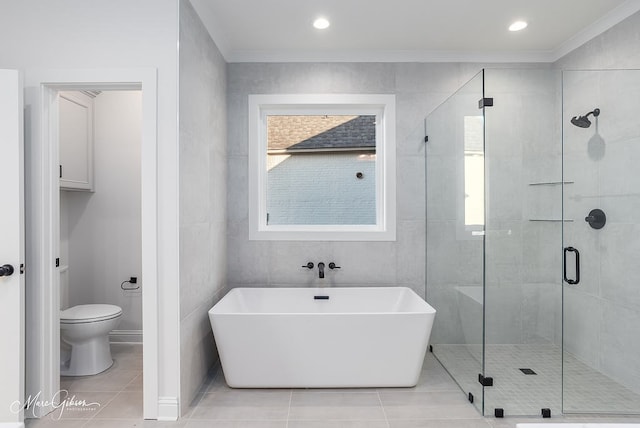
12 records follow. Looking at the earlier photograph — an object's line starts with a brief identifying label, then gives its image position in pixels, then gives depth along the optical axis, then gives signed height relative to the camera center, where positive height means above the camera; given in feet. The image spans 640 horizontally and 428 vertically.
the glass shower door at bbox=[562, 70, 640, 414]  7.47 -0.34
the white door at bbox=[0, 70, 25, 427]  6.72 -0.51
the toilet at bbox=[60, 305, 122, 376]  9.14 -3.12
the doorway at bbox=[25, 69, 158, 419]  7.16 -0.10
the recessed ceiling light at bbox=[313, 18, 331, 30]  9.06 +4.55
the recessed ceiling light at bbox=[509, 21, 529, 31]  9.24 +4.55
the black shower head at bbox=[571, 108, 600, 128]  7.64 +1.83
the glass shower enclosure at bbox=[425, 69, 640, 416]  7.47 -0.61
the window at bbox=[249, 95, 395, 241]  11.39 +1.32
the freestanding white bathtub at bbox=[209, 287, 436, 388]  8.06 -2.93
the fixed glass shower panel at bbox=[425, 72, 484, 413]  7.72 -0.49
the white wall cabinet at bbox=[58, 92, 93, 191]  10.20 +2.03
